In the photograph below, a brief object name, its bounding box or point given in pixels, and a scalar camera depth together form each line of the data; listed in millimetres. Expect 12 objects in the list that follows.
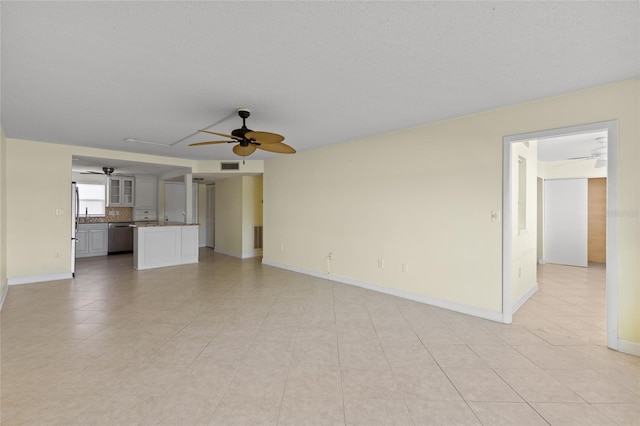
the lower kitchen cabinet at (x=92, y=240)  7363
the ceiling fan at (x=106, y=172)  6948
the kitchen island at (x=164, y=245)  5961
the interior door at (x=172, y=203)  8695
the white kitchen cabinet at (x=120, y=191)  7977
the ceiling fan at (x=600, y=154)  4553
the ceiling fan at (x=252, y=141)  2908
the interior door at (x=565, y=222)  6273
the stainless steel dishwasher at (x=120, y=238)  7855
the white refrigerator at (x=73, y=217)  5254
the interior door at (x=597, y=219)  6637
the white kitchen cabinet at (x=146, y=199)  8297
